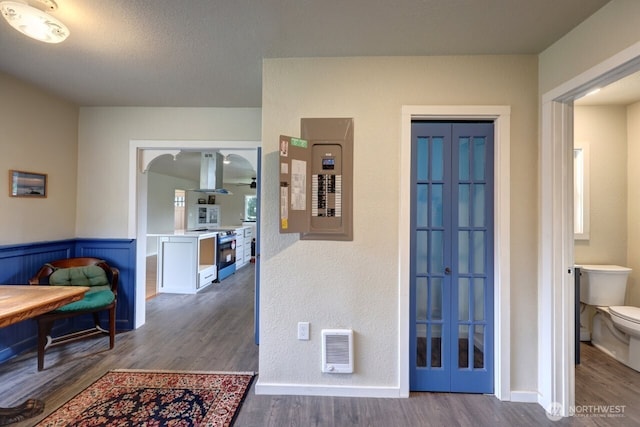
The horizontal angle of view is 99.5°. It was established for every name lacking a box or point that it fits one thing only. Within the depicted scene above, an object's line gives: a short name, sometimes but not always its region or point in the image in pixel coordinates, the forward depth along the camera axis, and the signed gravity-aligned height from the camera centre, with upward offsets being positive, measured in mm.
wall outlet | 1997 -849
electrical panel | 1996 +283
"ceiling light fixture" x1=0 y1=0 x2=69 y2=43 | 1404 +1046
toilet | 2381 -817
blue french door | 2021 -263
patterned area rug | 1722 -1306
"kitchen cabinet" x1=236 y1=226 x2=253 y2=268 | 6359 -762
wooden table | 1484 -531
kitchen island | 4414 -790
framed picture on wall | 2439 +277
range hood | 5023 +828
